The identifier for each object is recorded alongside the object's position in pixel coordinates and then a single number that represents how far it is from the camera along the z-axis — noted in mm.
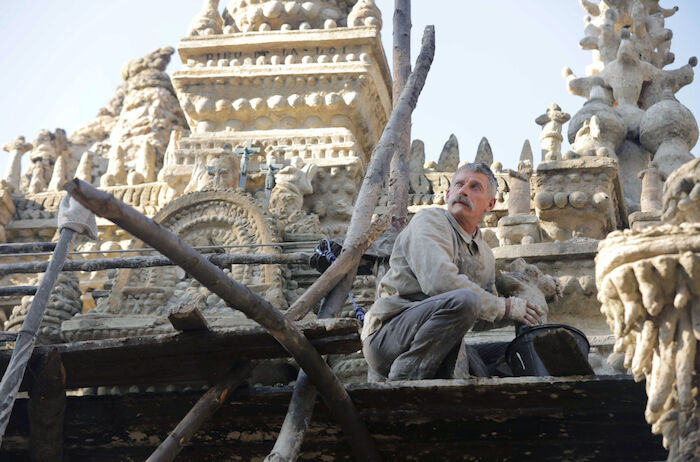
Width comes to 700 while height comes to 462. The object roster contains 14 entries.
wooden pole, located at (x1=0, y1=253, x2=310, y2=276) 7496
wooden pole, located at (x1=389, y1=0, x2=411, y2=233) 9359
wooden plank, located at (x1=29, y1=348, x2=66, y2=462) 6035
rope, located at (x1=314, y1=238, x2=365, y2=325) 7727
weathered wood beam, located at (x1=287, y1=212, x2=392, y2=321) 6535
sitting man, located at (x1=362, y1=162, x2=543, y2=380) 6348
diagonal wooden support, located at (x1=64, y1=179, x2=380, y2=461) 4723
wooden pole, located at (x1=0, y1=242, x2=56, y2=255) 7649
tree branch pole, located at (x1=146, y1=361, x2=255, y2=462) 5520
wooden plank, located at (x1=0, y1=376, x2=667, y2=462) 5793
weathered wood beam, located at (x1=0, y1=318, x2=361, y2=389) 5641
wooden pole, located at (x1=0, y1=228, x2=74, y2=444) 5785
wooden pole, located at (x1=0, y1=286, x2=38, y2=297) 7215
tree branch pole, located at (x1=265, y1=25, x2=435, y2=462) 5531
